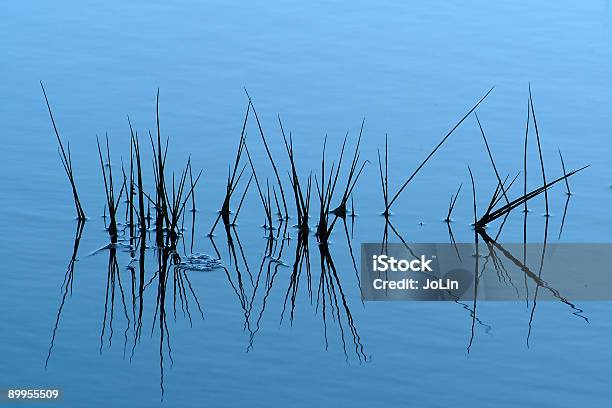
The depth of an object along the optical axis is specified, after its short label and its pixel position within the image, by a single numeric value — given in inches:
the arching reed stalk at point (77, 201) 522.9
